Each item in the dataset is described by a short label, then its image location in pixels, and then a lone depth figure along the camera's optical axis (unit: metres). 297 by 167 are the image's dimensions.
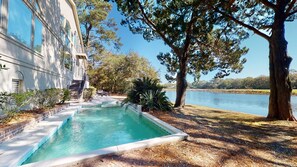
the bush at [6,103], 3.79
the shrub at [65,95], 8.20
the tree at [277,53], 5.92
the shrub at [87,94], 11.78
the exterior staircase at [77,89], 11.24
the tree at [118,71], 20.15
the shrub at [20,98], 4.03
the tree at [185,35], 7.00
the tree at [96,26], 19.68
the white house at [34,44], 4.58
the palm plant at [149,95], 7.33
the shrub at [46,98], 5.83
